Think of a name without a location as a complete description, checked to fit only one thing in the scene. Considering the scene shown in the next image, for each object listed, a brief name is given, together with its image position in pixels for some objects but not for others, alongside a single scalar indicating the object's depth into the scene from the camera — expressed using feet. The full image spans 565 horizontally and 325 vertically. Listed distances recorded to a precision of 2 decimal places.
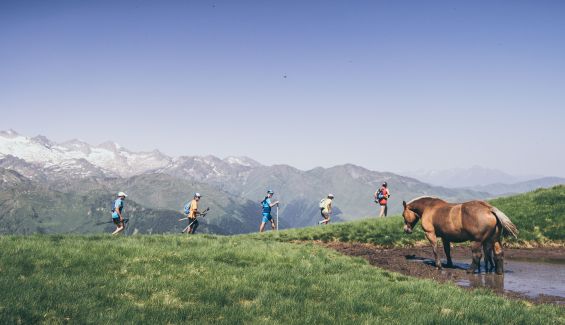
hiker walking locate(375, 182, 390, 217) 115.90
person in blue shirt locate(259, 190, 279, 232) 107.04
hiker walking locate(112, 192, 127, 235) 83.56
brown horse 52.80
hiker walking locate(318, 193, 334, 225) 115.65
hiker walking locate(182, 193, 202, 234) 93.91
